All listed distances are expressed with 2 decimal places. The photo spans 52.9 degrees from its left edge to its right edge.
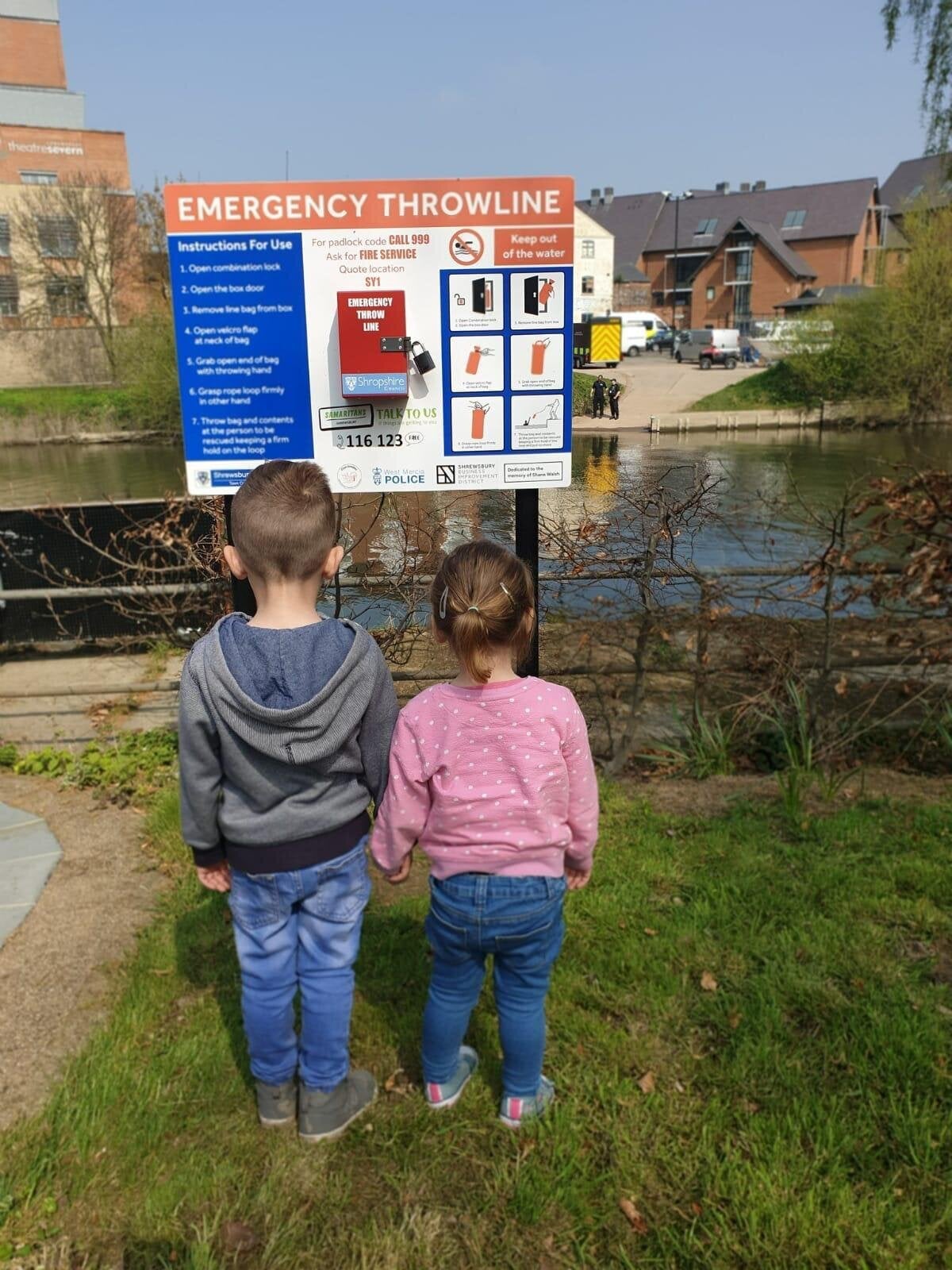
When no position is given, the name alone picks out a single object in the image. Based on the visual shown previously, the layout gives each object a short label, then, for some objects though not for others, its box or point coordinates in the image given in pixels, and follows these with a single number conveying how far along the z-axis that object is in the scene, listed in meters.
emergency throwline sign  3.52
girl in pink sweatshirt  2.24
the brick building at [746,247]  75.69
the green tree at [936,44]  11.32
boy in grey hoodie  2.23
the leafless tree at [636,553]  4.64
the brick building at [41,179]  50.38
